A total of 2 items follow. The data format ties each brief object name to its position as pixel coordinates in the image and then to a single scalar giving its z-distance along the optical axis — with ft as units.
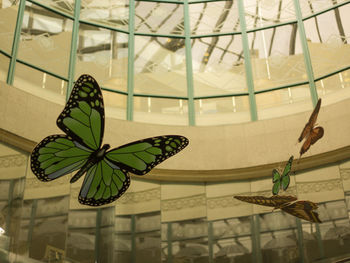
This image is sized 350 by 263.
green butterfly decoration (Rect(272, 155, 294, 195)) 42.17
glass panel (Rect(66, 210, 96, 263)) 39.88
